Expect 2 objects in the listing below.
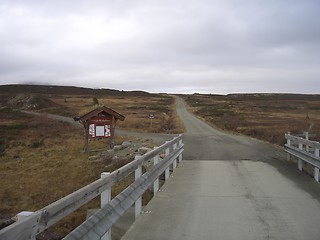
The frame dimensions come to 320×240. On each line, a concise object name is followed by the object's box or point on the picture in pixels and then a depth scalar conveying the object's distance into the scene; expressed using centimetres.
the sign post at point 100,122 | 1543
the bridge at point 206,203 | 323
